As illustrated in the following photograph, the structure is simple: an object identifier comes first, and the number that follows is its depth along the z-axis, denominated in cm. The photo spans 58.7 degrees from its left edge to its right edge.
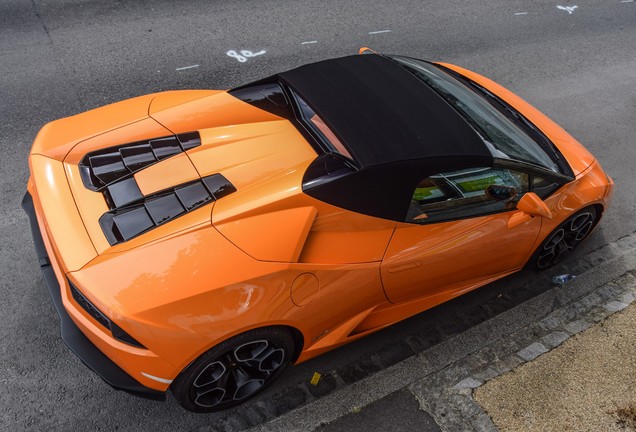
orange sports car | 296
